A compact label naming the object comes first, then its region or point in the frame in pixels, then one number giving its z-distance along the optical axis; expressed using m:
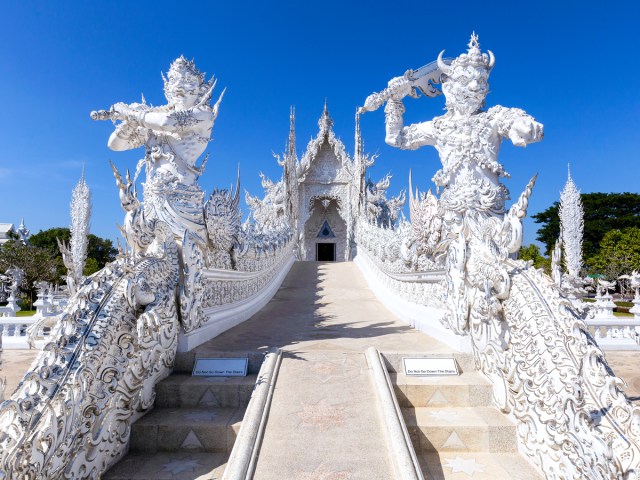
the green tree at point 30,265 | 20.64
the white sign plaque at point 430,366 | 3.29
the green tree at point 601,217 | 33.28
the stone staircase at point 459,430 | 2.55
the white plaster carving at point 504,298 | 2.14
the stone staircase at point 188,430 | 2.57
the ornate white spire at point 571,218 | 23.45
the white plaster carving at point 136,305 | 2.13
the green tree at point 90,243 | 32.41
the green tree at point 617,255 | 23.50
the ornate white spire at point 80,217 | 22.80
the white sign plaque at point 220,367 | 3.31
